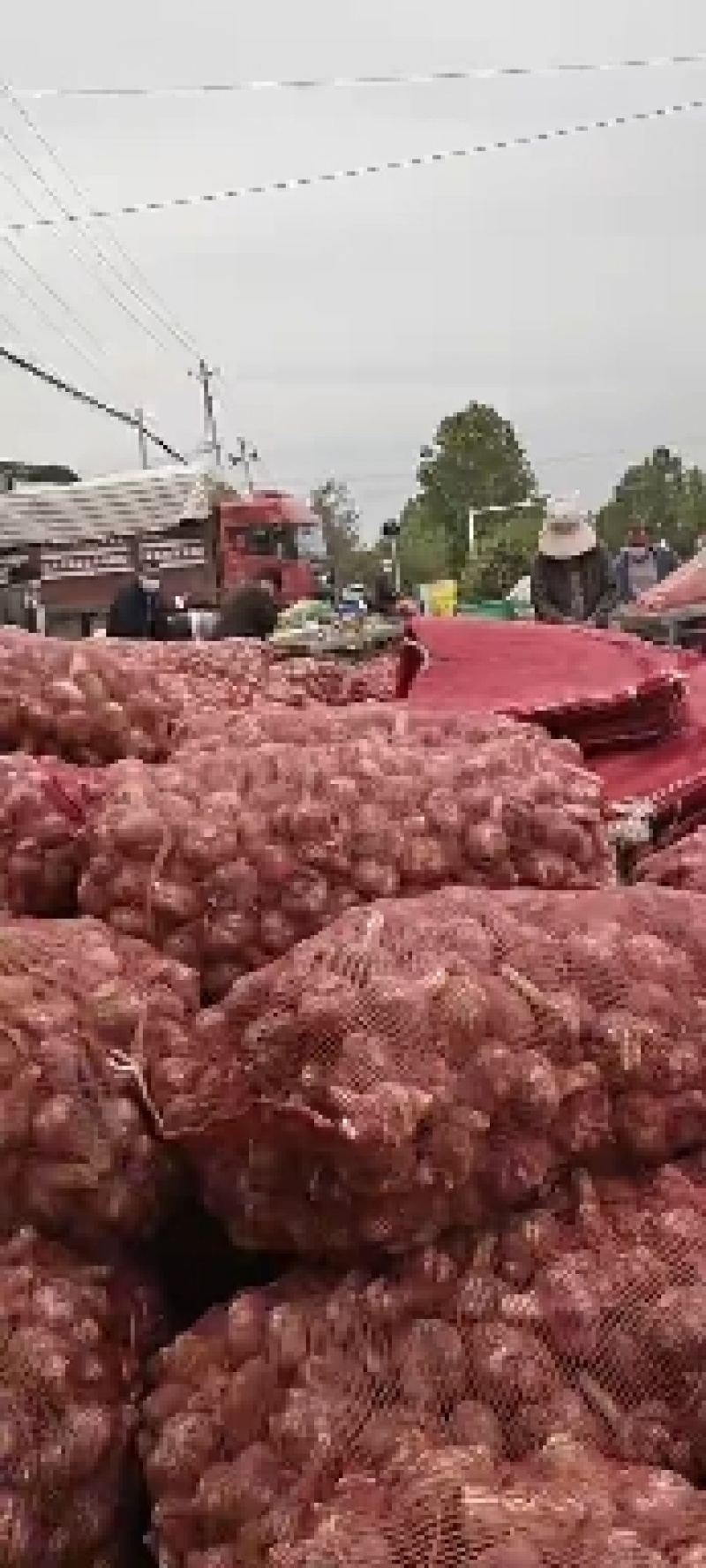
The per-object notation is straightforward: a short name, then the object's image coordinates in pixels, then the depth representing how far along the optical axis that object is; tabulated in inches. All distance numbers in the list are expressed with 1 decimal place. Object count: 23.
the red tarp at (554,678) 103.0
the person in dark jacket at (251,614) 354.9
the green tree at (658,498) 2546.8
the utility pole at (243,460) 2610.7
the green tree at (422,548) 1902.1
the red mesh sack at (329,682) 110.1
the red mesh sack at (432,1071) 62.2
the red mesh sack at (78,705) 94.8
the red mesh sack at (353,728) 88.2
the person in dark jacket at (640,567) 568.5
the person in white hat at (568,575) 387.2
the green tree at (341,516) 2758.1
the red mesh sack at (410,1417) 55.6
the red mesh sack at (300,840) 75.9
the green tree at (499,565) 1220.5
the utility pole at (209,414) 2305.6
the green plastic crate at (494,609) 506.8
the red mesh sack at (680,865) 83.7
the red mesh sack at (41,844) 81.6
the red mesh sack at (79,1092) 67.0
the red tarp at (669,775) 99.0
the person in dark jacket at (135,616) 445.4
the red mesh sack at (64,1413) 63.6
